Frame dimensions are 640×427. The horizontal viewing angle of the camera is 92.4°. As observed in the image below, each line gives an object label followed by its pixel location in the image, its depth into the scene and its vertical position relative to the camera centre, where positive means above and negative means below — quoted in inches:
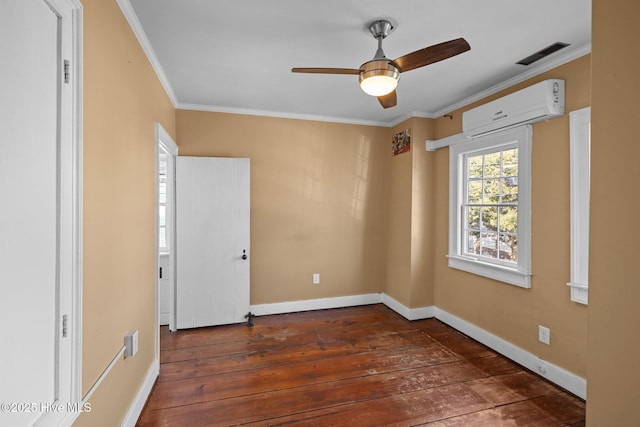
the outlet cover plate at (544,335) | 98.4 -39.5
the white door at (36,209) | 34.9 +0.2
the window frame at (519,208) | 105.0 +1.7
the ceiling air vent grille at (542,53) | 86.4 +47.7
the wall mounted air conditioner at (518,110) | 93.3 +35.3
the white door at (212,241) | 135.2 -13.2
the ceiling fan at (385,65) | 67.7 +35.1
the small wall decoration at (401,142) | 151.9 +36.1
